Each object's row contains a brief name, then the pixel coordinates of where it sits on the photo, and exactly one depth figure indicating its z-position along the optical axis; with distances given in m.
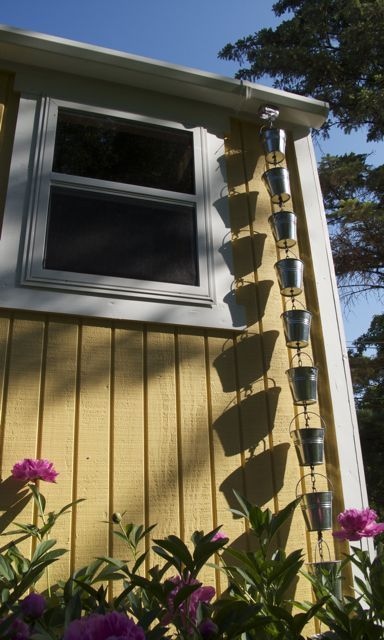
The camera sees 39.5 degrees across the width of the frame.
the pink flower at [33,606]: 1.10
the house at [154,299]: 2.08
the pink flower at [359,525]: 1.85
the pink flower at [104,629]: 0.81
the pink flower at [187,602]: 1.13
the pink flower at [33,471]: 1.83
